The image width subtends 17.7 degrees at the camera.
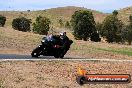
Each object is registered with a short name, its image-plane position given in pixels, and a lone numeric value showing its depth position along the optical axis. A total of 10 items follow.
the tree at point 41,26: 104.56
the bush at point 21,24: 108.76
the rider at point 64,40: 27.22
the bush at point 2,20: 113.88
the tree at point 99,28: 106.81
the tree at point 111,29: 102.38
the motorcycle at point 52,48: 26.72
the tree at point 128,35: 103.62
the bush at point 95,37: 95.46
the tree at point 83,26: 96.34
